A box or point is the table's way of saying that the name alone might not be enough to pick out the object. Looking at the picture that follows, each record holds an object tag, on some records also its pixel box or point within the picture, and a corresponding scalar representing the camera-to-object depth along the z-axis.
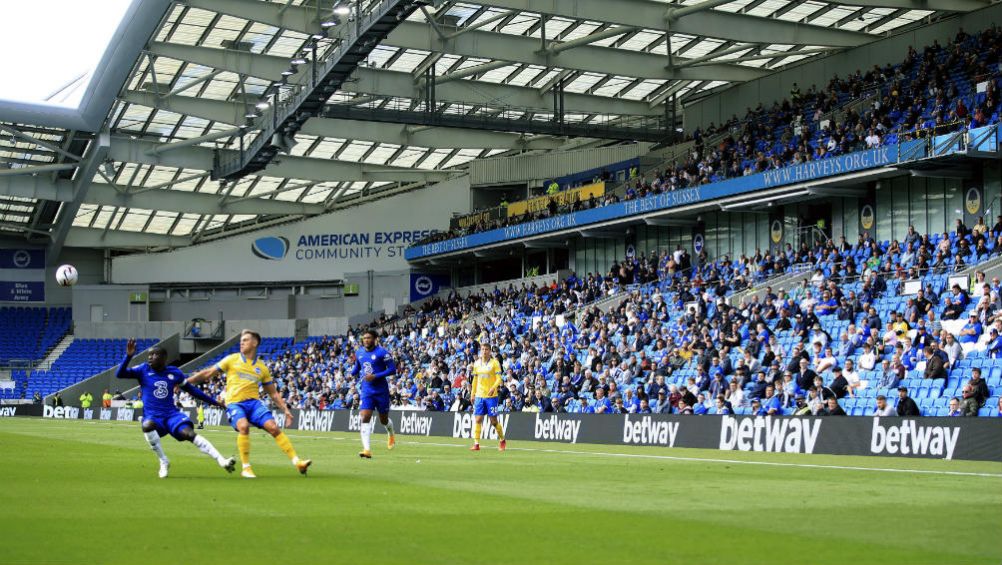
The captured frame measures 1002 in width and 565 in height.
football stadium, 11.02
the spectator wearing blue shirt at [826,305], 31.71
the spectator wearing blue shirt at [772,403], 26.60
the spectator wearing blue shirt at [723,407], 27.88
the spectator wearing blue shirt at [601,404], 32.19
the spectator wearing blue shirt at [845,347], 28.38
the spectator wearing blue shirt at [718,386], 28.98
